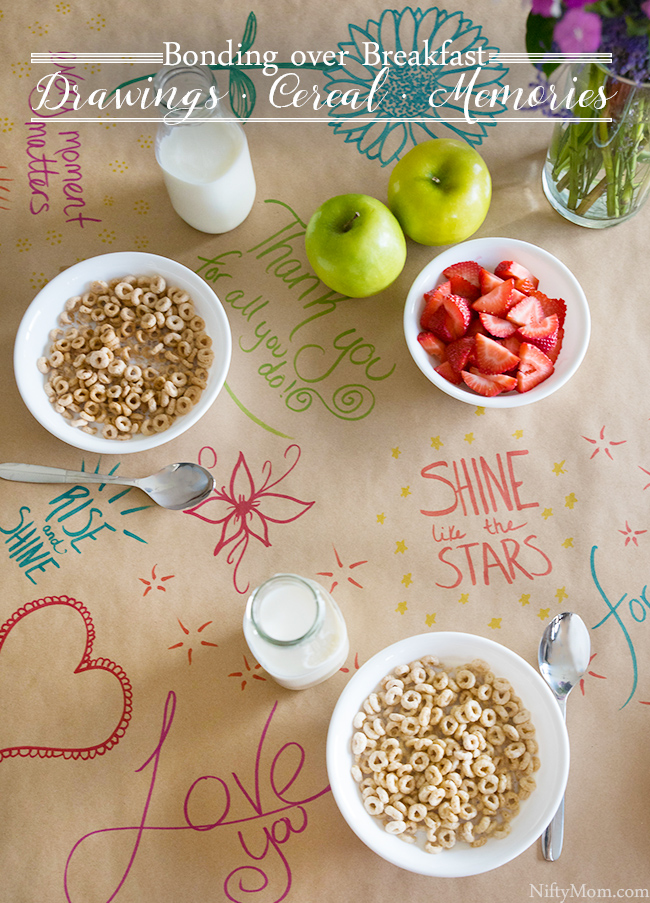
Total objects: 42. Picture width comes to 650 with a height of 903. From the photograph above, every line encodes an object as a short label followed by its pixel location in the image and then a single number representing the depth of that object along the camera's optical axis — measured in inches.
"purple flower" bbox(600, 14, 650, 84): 24.0
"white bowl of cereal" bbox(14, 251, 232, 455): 35.9
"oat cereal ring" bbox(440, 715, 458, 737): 31.6
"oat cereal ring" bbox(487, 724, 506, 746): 31.6
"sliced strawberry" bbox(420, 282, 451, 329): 36.0
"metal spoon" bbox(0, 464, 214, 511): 36.2
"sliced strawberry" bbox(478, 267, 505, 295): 35.8
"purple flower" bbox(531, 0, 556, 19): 22.0
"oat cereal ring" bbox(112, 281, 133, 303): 36.9
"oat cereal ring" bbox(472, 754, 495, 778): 31.2
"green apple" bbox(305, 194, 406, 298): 34.9
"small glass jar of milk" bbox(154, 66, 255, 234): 35.0
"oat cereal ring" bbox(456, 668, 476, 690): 32.2
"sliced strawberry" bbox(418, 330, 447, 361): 35.8
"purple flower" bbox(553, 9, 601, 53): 21.7
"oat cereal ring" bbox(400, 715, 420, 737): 31.8
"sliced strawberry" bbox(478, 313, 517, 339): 35.3
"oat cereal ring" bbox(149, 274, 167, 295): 37.1
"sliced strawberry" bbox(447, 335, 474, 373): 35.4
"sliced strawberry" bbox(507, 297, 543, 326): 35.2
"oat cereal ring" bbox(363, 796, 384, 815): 30.8
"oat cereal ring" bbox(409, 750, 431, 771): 31.4
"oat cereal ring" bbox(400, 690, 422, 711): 31.9
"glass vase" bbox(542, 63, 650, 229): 30.2
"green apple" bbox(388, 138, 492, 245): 35.7
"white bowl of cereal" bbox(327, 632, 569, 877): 30.1
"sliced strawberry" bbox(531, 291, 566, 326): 36.2
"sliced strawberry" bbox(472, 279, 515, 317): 35.6
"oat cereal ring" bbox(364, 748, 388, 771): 31.3
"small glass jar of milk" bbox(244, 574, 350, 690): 31.5
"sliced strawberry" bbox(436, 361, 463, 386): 35.8
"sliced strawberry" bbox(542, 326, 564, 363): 35.9
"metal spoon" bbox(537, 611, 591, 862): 33.8
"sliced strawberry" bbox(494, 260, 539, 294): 36.1
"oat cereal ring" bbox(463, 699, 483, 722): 31.6
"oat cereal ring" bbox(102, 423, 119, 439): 35.9
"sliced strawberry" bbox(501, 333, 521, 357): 35.7
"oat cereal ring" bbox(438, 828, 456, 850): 30.4
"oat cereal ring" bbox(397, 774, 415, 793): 31.1
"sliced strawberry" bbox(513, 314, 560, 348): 35.1
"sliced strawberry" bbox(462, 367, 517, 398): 35.0
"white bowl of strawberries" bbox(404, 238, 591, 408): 35.1
